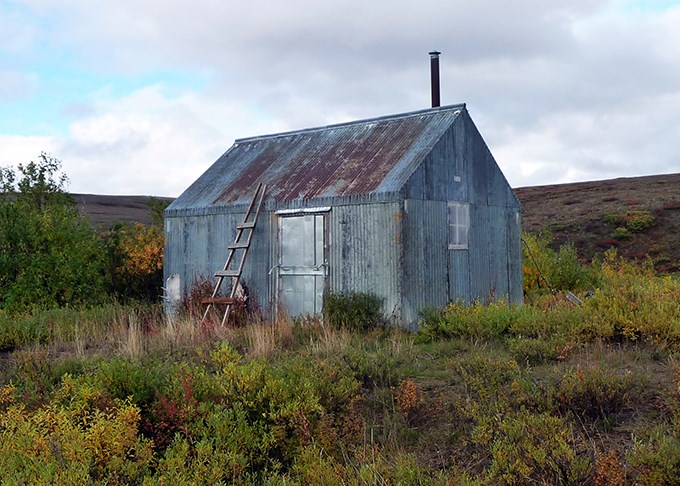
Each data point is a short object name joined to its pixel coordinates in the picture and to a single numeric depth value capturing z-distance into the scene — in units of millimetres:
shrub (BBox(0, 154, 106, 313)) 16484
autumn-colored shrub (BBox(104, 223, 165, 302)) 18891
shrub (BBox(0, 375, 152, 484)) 5047
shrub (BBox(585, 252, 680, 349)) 9219
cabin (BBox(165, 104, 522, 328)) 12984
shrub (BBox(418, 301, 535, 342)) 10602
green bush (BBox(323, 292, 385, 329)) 12602
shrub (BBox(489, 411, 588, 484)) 5117
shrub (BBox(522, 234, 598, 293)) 19078
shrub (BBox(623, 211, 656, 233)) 36406
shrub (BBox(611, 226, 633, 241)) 36031
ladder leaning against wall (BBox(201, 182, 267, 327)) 13883
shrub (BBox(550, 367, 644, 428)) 6461
